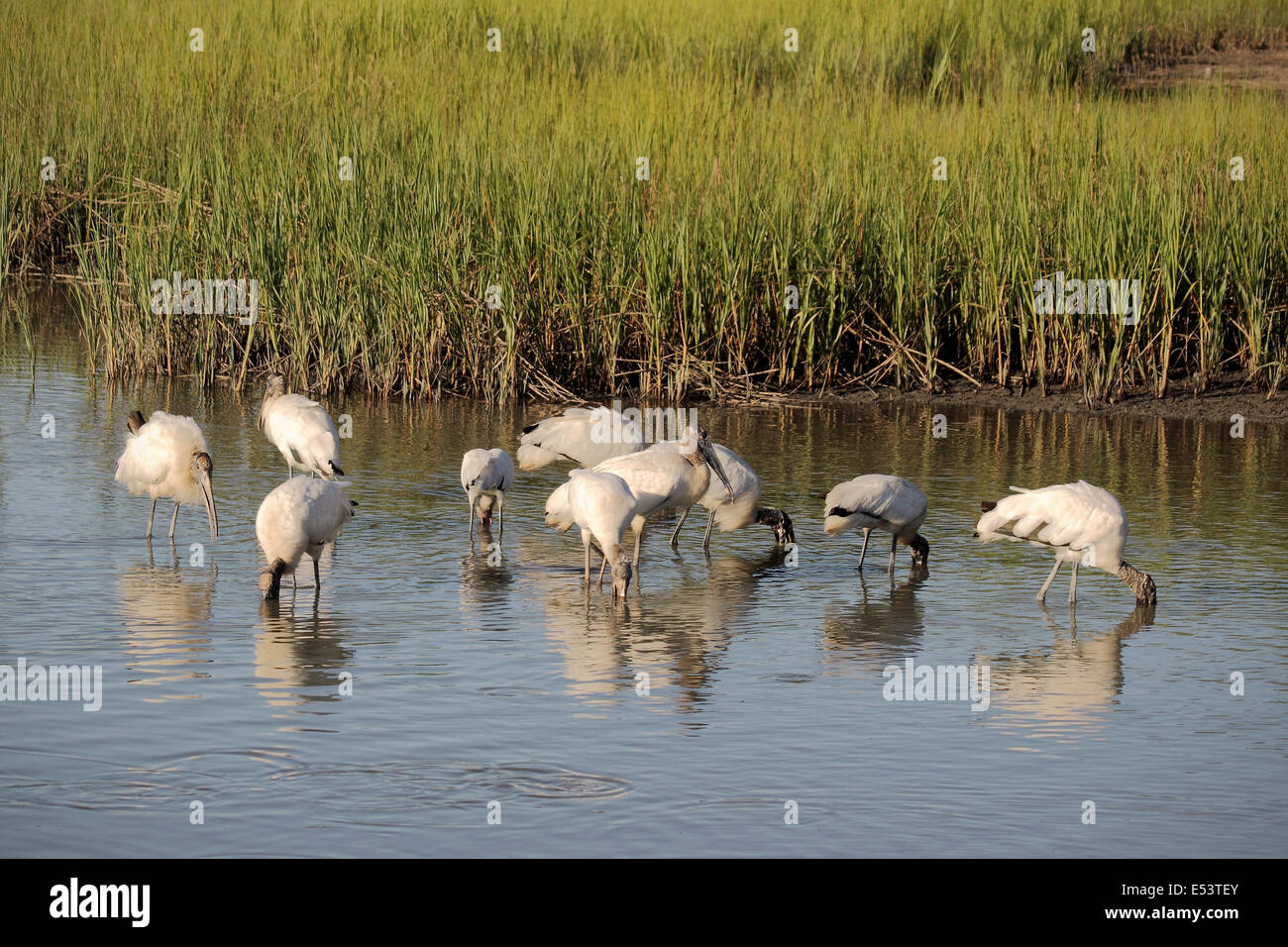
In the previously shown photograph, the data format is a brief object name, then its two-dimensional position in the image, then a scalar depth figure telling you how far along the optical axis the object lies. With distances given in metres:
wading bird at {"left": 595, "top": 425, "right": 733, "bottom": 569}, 17.42
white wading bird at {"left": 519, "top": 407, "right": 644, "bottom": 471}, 20.27
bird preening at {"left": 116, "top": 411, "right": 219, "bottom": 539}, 17.55
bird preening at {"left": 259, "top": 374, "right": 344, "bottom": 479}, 19.02
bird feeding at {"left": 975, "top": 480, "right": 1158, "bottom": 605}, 15.66
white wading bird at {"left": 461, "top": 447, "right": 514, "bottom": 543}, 18.11
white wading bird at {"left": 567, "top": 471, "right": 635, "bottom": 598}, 16.06
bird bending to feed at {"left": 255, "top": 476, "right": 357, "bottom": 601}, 15.34
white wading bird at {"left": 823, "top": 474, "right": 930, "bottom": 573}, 17.17
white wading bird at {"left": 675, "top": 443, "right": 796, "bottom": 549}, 18.08
